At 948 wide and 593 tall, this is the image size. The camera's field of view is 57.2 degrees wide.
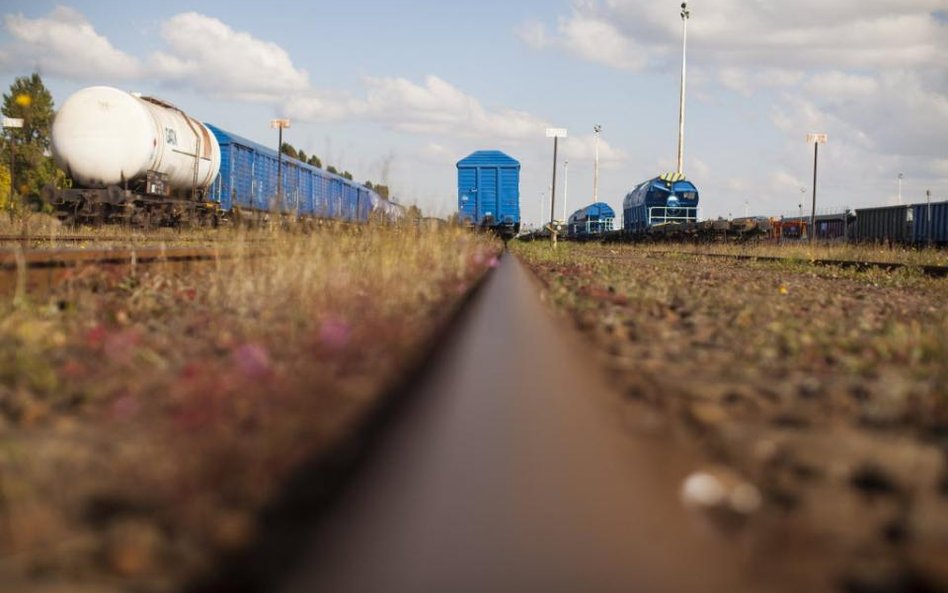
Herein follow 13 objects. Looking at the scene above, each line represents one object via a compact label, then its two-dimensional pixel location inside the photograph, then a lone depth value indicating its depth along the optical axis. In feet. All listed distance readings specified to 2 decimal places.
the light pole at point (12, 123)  67.73
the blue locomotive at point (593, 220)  199.49
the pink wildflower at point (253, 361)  11.22
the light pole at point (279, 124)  84.07
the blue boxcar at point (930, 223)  111.88
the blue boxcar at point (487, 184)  103.55
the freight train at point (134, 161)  57.31
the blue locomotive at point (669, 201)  131.23
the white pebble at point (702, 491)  6.37
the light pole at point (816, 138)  105.60
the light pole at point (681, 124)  147.54
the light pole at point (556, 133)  80.68
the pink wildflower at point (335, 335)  13.47
